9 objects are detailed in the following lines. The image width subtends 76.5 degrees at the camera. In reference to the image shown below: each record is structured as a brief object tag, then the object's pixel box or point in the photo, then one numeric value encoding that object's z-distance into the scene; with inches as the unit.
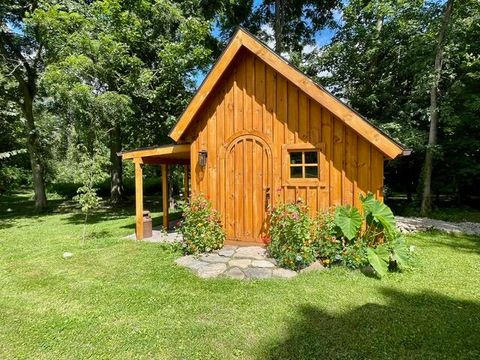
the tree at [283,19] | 658.2
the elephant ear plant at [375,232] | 222.1
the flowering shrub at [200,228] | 264.4
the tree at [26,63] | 546.3
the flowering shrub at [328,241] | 228.7
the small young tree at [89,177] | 335.1
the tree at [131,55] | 444.8
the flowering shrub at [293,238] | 226.4
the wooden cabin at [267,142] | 241.4
